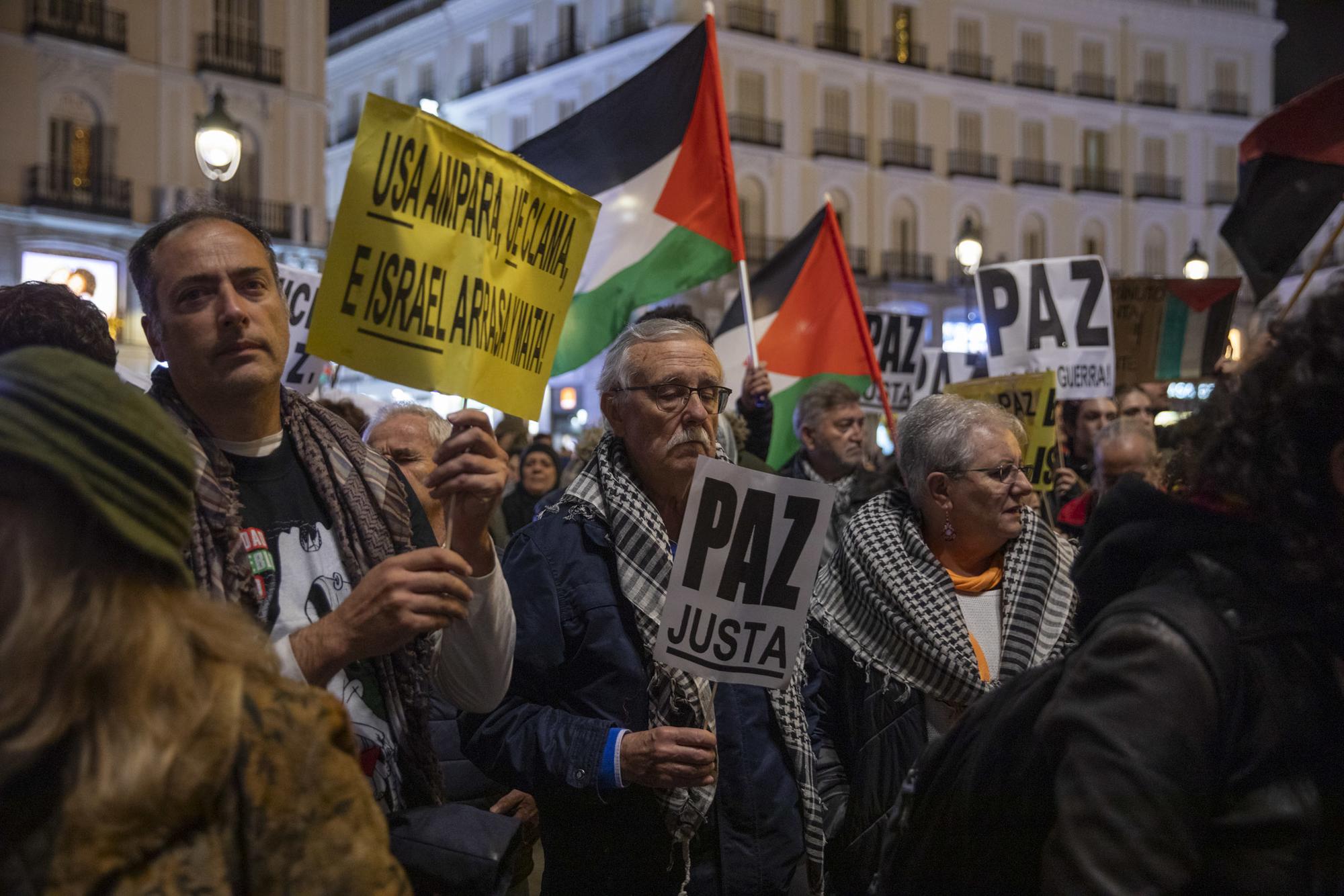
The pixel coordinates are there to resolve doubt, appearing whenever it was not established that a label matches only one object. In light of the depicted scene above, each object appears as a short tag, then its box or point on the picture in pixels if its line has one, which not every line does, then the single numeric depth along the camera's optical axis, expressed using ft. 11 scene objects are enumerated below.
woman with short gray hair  10.00
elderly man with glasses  8.82
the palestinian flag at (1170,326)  24.48
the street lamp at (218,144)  31.30
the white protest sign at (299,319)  18.86
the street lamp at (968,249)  50.11
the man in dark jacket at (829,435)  20.80
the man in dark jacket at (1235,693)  4.99
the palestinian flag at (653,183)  18.99
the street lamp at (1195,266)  53.52
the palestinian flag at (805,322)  25.20
